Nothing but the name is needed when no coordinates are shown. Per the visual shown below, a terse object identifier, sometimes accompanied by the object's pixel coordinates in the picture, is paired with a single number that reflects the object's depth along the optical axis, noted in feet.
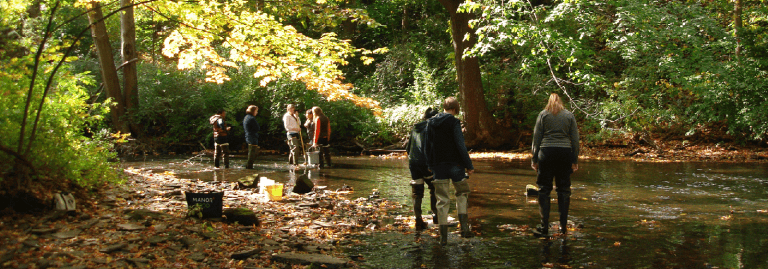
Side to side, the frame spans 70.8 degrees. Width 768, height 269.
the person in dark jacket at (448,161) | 21.33
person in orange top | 46.83
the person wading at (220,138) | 47.62
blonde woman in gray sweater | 22.06
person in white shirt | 47.89
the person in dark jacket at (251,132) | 47.21
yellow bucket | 30.48
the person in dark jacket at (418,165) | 22.89
